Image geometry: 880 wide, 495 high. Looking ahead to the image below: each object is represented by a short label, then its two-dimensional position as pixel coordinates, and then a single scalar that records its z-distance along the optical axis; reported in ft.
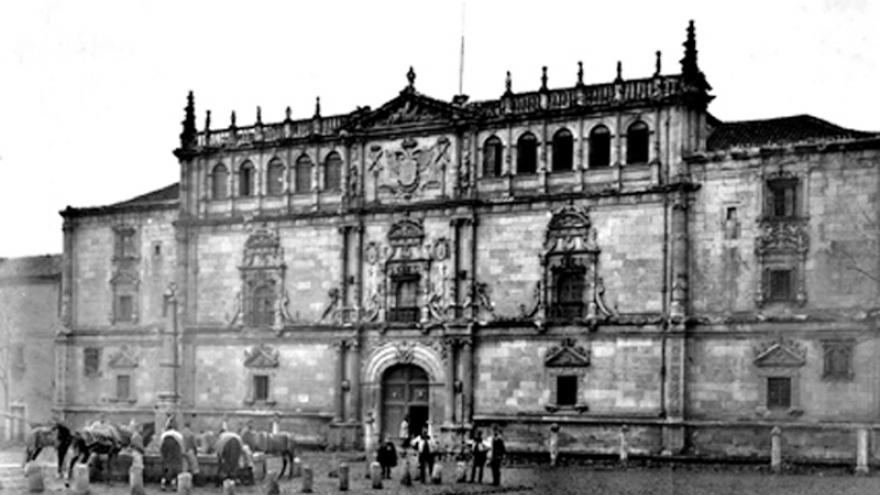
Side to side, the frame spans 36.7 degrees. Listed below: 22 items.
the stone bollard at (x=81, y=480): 96.58
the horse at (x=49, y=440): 116.47
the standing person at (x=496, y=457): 116.47
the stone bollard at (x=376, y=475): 108.88
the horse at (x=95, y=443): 112.68
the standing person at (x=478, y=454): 117.19
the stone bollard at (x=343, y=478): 105.25
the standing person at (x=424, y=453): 117.39
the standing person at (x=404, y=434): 158.10
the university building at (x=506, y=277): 141.90
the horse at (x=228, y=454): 109.40
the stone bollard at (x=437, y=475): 117.91
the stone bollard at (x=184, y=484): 91.50
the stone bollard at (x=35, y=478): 97.86
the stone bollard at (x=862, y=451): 131.22
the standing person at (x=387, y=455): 120.06
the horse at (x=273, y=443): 122.25
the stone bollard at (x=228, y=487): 88.69
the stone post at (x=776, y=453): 134.31
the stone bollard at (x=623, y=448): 145.89
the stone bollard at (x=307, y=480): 103.86
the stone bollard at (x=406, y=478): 113.48
